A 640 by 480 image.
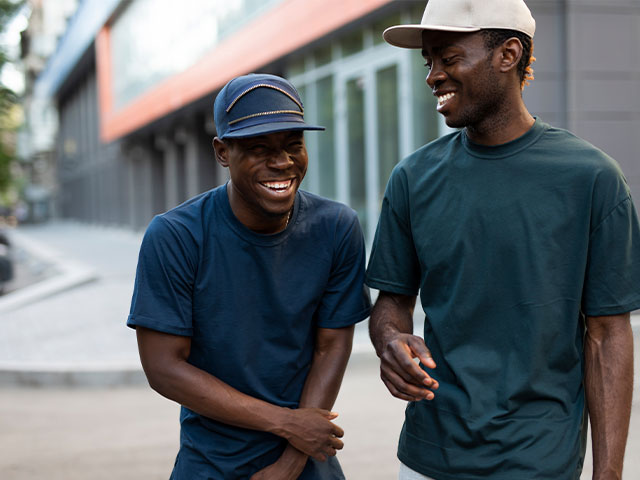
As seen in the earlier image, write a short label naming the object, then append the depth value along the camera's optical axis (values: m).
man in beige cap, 2.14
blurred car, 16.70
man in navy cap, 2.35
